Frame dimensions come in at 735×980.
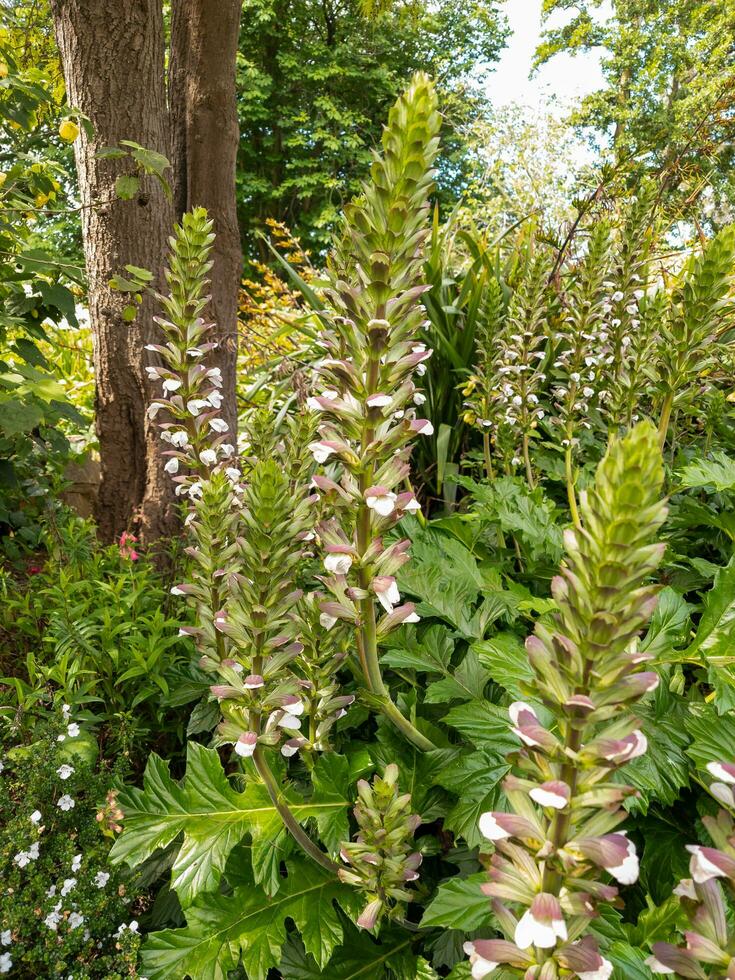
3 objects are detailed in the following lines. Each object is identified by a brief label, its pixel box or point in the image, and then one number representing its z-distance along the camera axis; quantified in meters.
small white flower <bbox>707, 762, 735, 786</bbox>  0.68
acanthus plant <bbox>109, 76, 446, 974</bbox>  1.08
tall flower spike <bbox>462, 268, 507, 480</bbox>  2.50
